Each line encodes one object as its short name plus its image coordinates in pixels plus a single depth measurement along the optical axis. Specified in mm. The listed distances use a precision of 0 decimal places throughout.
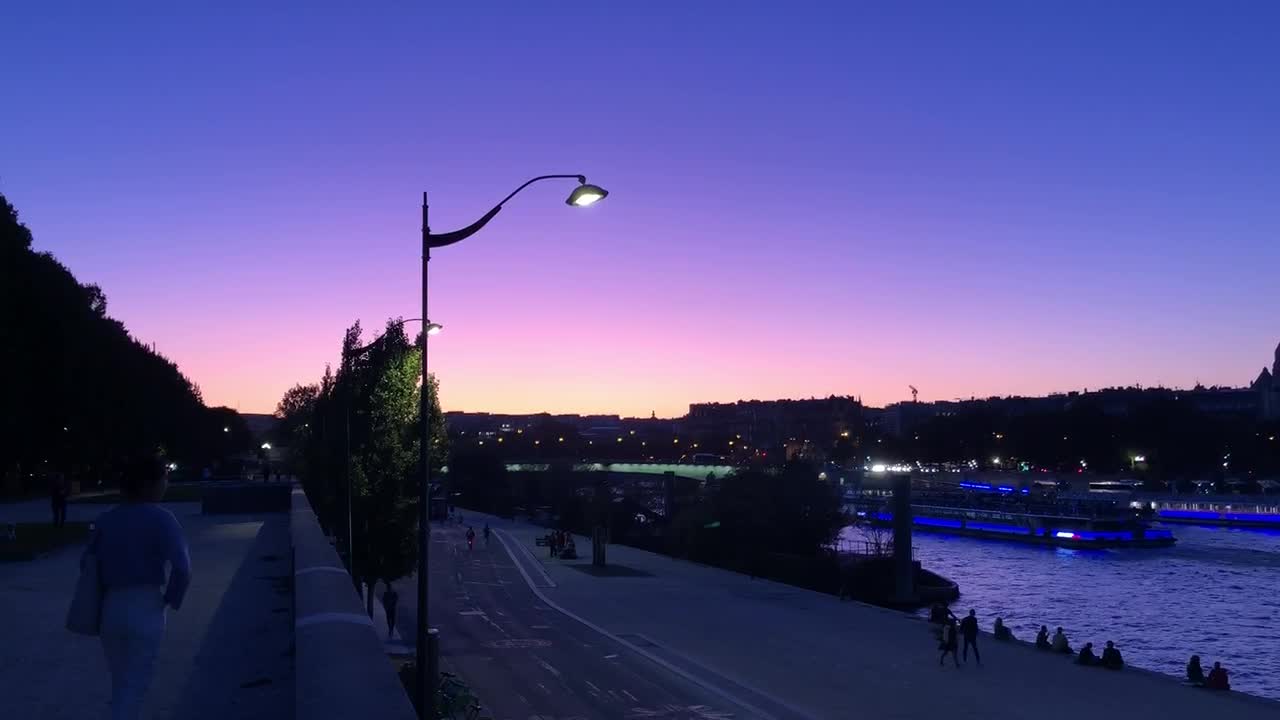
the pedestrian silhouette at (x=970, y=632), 30109
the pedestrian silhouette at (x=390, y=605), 23969
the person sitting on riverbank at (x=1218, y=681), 28219
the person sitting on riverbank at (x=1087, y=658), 31953
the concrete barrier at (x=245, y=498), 34500
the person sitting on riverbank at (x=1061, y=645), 34250
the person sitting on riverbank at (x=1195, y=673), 29375
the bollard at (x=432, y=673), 11866
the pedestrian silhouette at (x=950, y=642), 29812
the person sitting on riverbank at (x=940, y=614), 31717
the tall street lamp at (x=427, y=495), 11555
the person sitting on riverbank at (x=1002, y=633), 36125
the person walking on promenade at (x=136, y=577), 4590
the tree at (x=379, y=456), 23422
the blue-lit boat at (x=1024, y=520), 89312
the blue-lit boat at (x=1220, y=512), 104062
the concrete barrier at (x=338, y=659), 4688
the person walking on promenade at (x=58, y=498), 25547
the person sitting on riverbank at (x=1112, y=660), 31139
